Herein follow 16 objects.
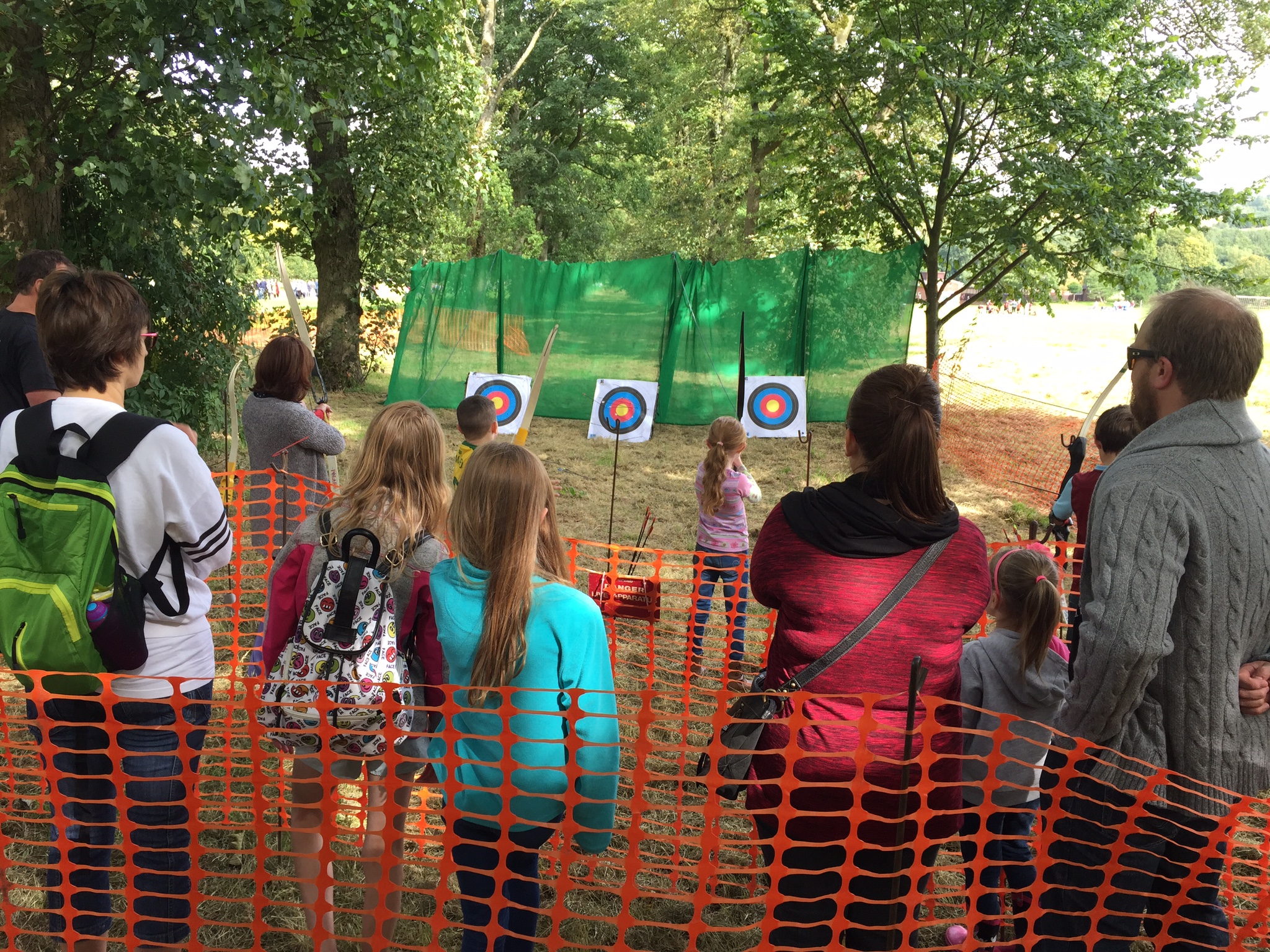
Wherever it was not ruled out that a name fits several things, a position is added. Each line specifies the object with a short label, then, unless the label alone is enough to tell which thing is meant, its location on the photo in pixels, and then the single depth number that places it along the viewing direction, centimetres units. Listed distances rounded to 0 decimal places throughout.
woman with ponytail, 175
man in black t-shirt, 294
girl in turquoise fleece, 180
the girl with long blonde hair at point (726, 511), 424
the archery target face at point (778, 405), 857
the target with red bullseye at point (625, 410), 985
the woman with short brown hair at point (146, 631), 181
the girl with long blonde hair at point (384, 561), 208
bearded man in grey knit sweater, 159
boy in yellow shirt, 350
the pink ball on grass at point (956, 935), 250
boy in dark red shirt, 347
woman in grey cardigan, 346
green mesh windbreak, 1044
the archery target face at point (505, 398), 851
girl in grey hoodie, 235
